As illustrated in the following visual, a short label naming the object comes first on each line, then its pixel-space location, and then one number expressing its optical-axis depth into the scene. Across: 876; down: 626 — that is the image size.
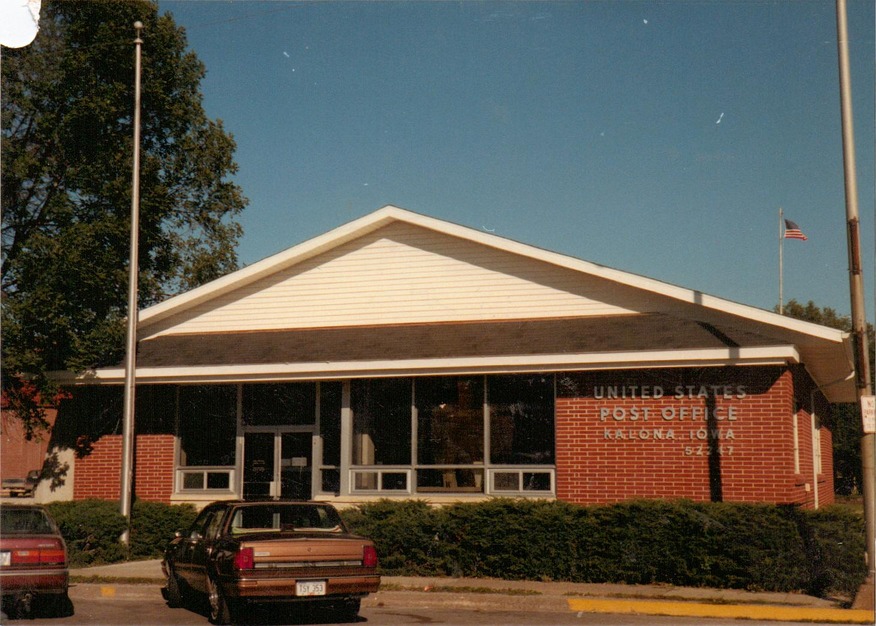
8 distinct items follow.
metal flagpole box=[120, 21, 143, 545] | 17.84
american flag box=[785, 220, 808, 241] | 29.20
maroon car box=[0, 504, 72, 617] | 11.18
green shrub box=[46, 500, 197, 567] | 17.22
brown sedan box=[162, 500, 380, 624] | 10.62
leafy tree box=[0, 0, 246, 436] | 19.41
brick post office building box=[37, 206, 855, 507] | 15.85
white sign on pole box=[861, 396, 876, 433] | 11.96
